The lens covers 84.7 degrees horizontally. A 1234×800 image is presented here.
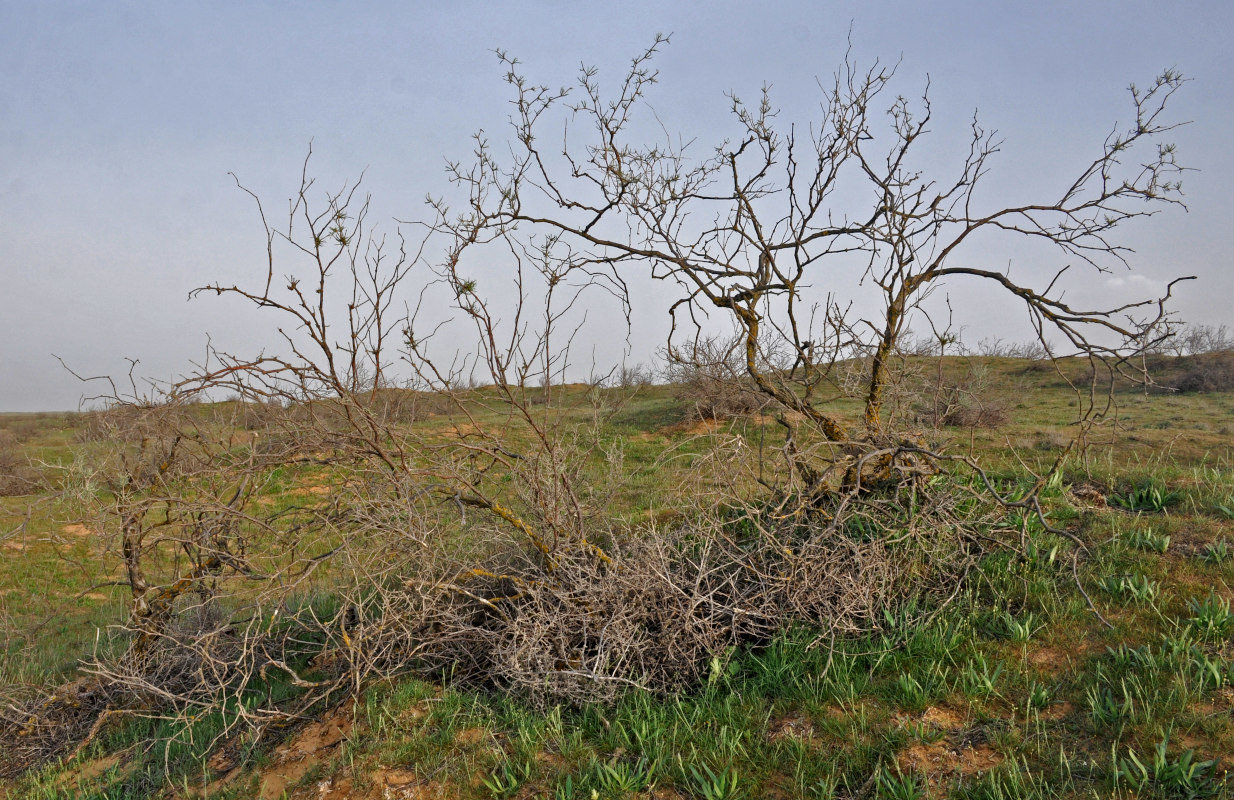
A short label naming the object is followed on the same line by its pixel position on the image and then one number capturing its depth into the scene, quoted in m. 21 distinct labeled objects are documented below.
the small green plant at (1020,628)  3.80
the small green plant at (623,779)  3.18
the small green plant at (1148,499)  5.33
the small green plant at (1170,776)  2.64
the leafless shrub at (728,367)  5.00
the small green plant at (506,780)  3.32
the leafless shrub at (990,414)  14.25
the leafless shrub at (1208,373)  19.70
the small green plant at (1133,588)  4.00
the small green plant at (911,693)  3.38
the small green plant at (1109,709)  3.07
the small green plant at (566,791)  3.17
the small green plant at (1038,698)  3.27
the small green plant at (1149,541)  4.50
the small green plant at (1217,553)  4.30
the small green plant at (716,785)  3.03
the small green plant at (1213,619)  3.57
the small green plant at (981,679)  3.40
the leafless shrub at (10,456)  16.02
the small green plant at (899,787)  2.82
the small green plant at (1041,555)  4.49
